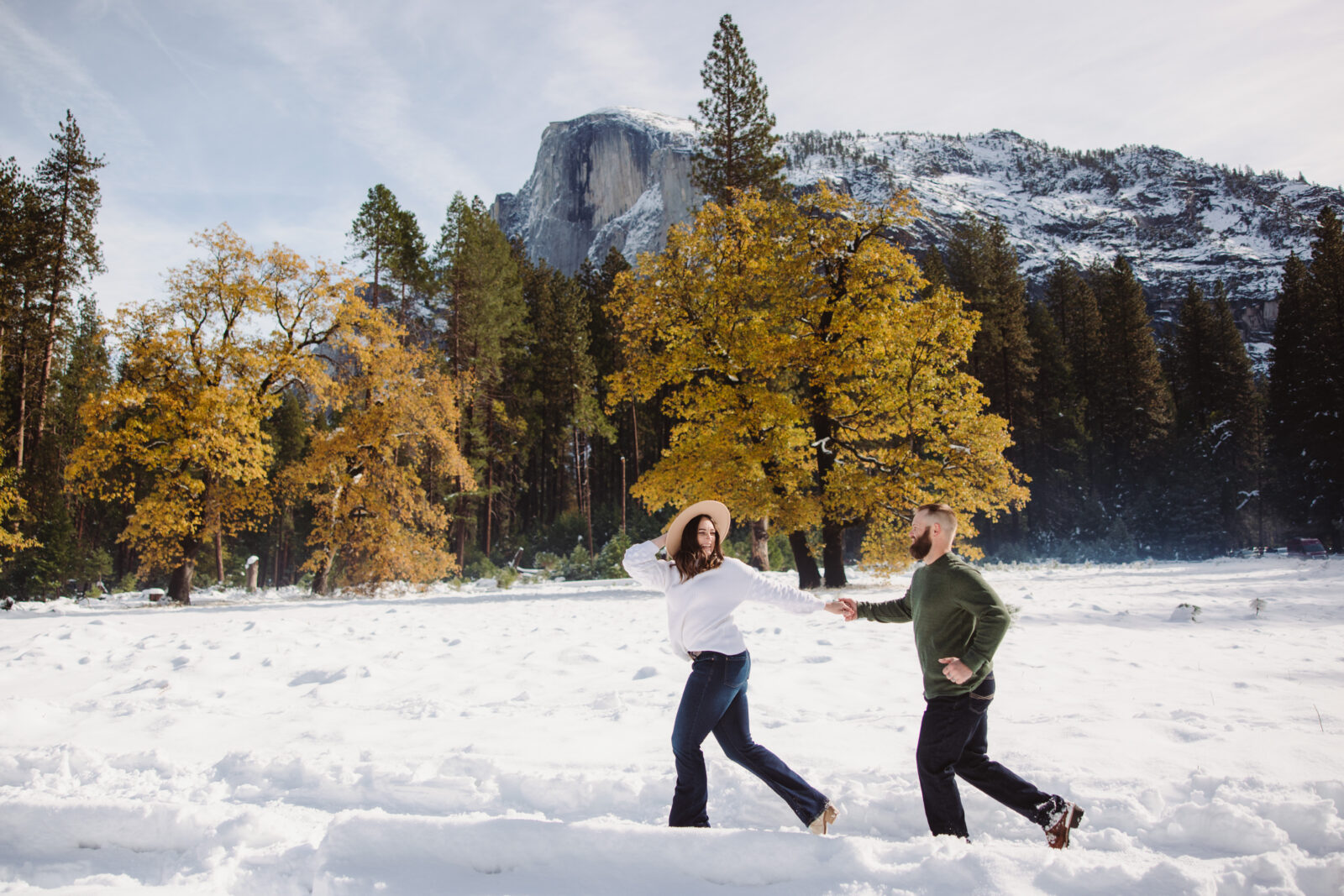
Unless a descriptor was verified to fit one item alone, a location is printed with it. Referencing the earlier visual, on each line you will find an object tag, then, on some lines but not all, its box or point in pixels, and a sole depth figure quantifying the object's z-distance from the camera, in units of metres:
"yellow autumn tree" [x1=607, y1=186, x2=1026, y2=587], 14.15
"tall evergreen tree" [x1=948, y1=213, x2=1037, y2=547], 37.56
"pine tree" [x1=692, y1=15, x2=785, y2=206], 23.22
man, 3.22
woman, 3.47
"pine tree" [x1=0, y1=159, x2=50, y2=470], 19.91
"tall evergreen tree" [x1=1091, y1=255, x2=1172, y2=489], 37.97
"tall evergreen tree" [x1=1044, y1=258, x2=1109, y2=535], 39.69
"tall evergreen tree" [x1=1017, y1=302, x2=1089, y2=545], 38.28
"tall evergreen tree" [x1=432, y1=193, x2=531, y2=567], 31.98
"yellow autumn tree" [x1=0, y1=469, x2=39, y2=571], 15.33
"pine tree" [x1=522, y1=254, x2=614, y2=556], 37.84
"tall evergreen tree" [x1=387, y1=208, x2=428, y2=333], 27.83
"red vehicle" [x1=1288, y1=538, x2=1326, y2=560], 25.31
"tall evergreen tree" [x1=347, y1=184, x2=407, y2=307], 26.98
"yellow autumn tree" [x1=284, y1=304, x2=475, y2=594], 17.67
